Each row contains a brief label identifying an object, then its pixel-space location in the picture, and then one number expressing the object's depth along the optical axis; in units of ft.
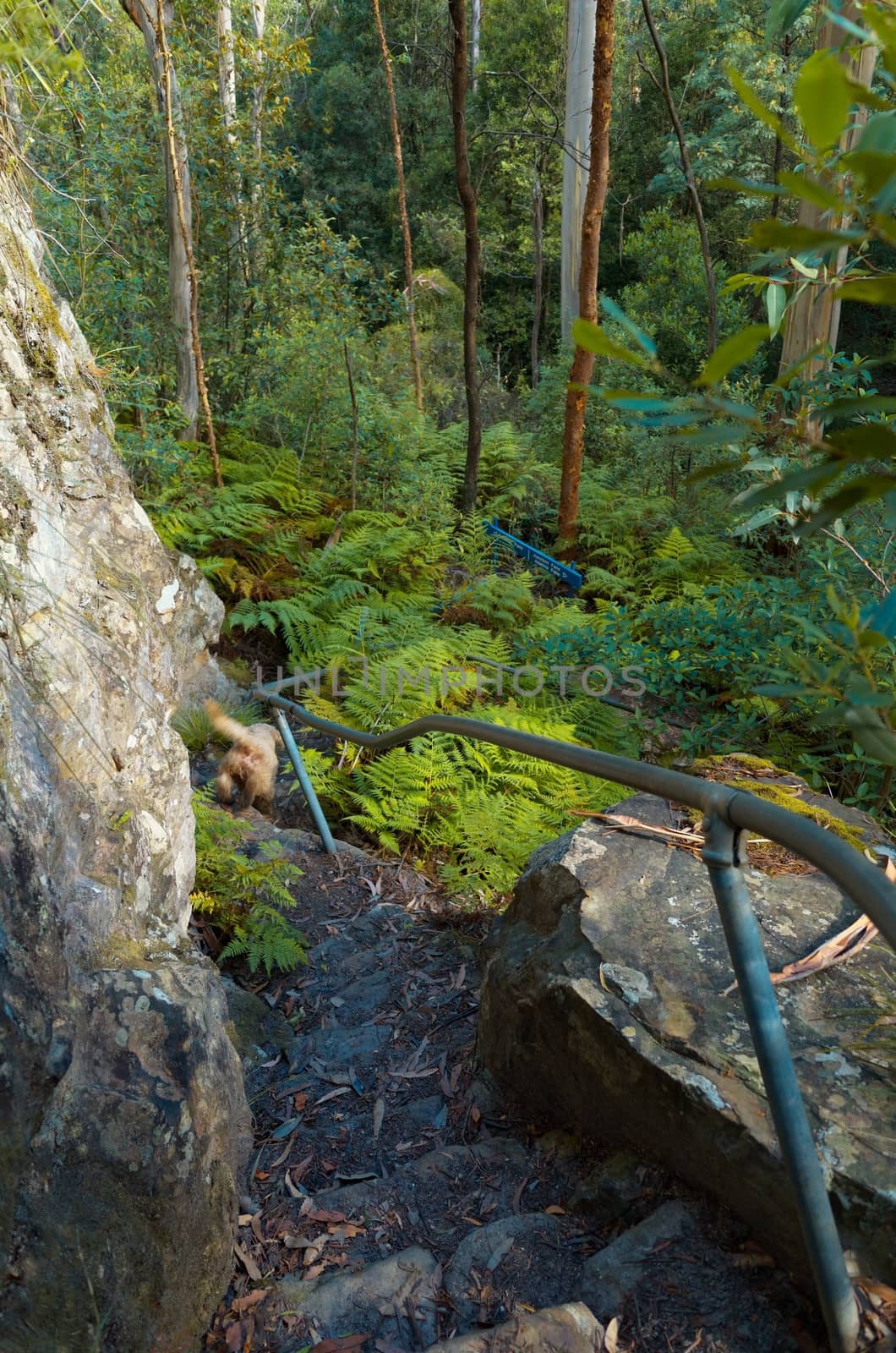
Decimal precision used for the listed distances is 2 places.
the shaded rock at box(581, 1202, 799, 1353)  5.01
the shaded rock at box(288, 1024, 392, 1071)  9.71
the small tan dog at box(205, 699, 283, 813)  17.35
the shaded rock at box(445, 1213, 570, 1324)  6.03
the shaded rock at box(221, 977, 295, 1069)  9.94
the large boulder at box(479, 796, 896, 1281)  5.39
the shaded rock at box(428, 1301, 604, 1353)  5.10
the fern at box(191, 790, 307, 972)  10.98
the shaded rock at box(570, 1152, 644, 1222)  6.38
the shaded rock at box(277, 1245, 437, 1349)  6.05
